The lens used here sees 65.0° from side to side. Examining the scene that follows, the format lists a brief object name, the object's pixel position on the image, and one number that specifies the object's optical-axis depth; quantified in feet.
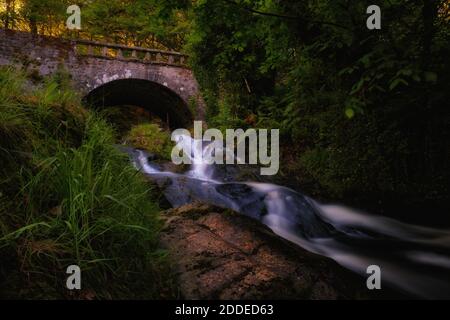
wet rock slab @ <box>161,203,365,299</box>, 7.85
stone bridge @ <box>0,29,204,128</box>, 41.11
